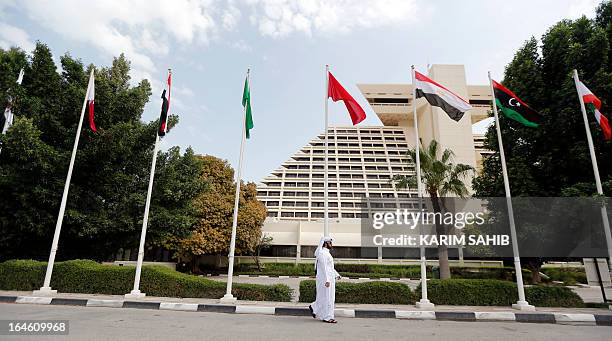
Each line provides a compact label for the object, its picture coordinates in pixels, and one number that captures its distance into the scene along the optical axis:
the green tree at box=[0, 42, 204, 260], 9.75
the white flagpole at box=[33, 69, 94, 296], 8.60
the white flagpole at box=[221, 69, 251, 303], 8.31
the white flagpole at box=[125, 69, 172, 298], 8.62
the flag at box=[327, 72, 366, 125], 9.23
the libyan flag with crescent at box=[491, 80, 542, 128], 9.05
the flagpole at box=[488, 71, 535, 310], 8.09
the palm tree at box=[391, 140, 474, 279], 13.84
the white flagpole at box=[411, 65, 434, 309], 8.05
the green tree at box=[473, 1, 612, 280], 10.40
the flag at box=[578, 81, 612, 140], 8.95
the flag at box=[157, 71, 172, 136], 9.80
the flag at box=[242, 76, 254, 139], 9.92
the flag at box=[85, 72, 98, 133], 9.49
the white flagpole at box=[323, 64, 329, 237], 8.62
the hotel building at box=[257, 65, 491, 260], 32.81
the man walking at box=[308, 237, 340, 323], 6.14
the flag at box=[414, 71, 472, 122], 8.78
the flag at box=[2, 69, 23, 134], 10.31
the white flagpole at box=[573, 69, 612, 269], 8.50
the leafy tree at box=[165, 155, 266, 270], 20.83
